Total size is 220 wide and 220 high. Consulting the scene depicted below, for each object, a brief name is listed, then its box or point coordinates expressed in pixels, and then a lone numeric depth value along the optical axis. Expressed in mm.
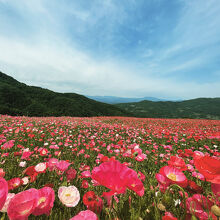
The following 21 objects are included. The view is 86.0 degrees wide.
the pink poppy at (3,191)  466
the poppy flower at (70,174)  1098
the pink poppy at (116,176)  599
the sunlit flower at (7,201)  656
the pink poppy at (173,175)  699
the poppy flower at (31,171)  1003
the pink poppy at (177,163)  821
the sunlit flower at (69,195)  735
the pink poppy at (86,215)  532
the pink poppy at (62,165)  1090
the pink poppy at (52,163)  1155
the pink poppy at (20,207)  510
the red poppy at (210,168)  594
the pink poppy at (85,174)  1255
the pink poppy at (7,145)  1711
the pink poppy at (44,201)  581
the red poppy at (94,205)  744
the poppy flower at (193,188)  723
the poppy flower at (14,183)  885
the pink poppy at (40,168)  965
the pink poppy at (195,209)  649
